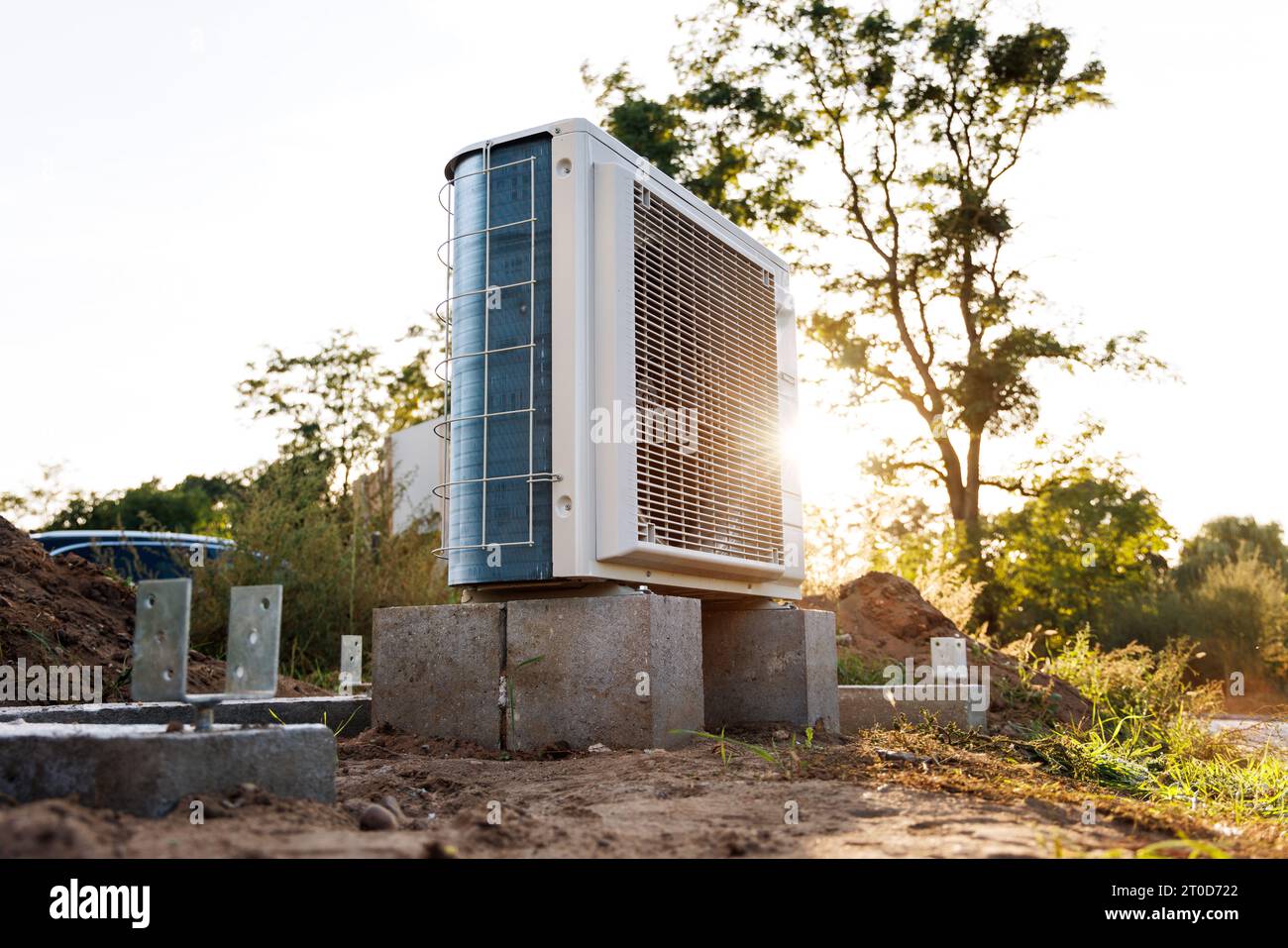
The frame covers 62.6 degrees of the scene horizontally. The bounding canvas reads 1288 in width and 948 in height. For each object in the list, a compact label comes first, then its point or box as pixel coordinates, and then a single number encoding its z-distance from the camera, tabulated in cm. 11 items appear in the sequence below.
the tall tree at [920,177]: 1830
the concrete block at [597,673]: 412
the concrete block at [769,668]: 531
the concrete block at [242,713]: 370
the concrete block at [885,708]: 647
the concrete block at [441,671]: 432
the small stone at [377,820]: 250
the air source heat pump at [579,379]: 432
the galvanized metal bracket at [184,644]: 257
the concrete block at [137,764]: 231
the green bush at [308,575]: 736
